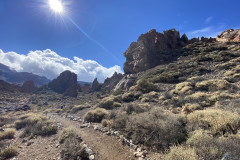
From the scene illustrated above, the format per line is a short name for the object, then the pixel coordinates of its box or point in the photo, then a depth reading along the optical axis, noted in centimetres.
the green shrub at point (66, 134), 591
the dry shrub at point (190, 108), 626
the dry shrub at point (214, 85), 909
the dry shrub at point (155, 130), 380
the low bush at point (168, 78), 1540
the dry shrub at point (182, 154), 248
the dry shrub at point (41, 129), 769
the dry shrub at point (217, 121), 347
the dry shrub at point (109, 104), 1252
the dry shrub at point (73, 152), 399
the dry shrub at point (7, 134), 757
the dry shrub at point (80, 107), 1755
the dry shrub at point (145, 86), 1448
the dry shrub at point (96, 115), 923
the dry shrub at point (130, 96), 1374
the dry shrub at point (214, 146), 239
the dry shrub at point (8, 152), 488
